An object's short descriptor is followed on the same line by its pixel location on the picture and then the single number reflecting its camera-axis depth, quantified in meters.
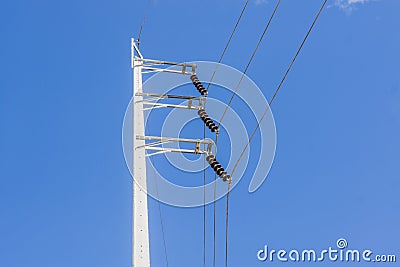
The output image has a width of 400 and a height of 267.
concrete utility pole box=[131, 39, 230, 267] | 10.30
